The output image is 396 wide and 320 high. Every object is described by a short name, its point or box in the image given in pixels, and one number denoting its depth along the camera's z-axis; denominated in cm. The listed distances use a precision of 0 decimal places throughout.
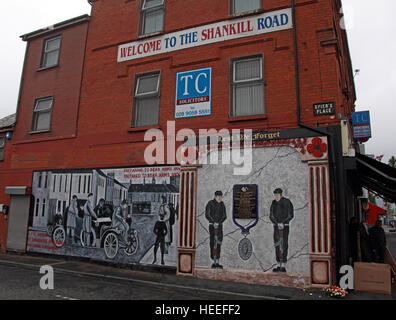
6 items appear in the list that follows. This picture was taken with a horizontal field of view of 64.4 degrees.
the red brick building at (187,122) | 813
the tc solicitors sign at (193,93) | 993
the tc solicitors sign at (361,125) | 1159
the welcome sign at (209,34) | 945
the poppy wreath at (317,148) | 803
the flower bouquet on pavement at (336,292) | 686
